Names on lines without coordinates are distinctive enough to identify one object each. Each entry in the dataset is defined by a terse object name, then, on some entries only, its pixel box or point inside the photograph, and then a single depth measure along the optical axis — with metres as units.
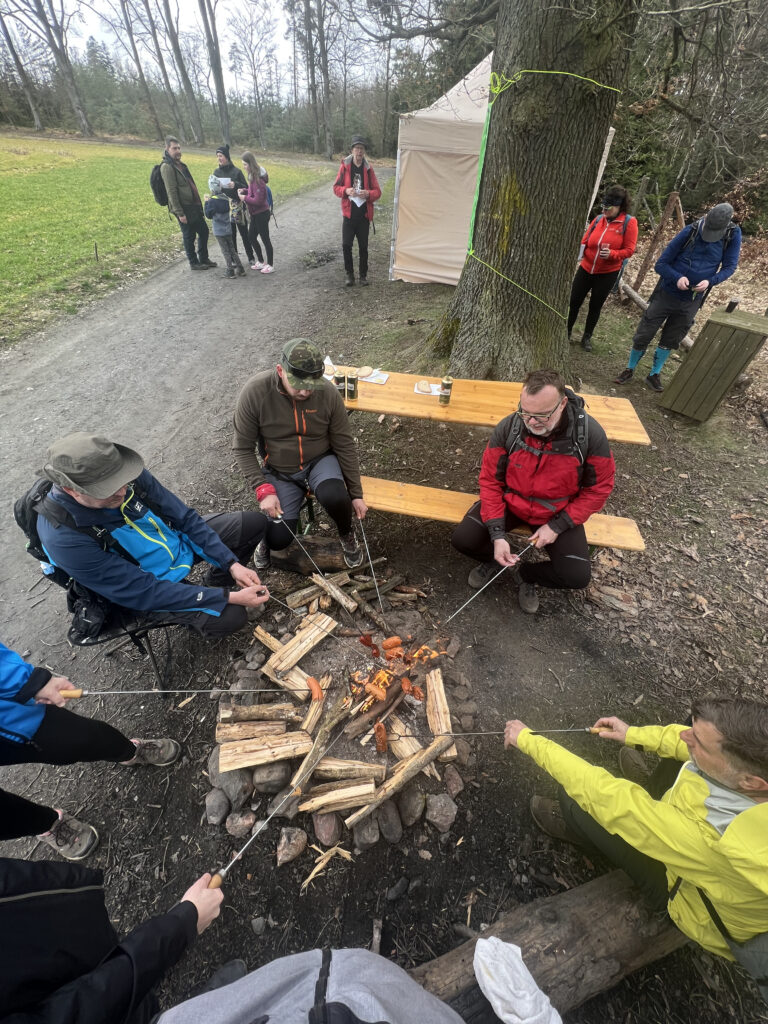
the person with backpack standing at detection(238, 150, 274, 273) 9.87
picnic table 4.50
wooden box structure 5.54
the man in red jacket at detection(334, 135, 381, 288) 8.98
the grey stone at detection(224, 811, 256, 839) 2.65
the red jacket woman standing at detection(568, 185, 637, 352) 6.50
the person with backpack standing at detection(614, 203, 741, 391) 5.59
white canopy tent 8.64
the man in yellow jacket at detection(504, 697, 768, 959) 1.71
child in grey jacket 9.62
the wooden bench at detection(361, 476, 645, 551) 3.89
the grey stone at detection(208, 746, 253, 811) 2.74
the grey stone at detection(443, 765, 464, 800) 2.85
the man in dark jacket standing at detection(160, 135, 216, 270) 9.09
